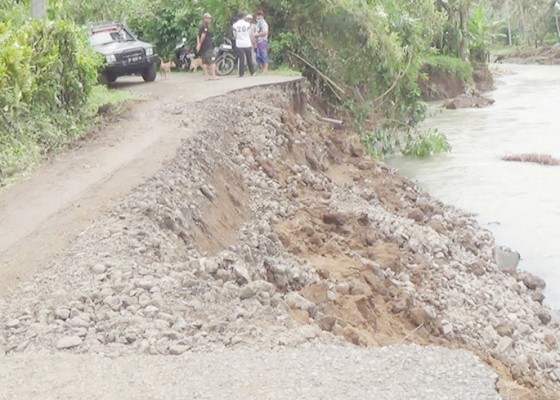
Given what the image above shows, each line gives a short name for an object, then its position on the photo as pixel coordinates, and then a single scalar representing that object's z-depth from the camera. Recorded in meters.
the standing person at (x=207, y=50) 19.81
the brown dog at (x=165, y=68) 22.77
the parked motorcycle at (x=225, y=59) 22.11
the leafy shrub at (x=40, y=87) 11.95
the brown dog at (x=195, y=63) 23.19
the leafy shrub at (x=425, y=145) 22.02
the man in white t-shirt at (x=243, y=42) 19.31
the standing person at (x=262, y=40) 21.26
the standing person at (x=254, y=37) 21.11
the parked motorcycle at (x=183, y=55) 24.65
